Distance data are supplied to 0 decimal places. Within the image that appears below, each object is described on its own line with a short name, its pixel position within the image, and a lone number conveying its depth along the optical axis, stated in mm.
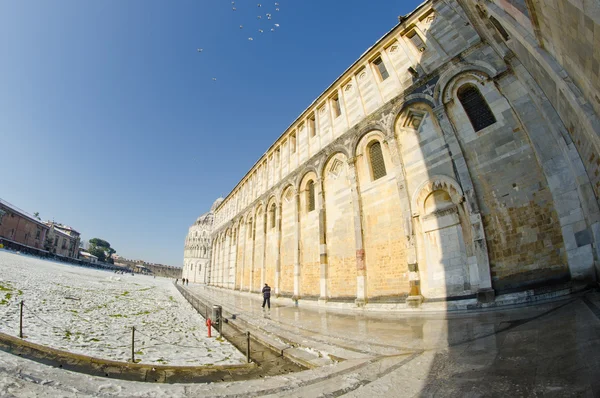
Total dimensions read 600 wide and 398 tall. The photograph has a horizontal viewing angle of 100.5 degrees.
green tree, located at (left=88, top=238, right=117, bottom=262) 93938
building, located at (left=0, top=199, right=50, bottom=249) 44750
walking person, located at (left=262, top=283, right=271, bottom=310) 12320
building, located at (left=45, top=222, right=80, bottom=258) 61147
